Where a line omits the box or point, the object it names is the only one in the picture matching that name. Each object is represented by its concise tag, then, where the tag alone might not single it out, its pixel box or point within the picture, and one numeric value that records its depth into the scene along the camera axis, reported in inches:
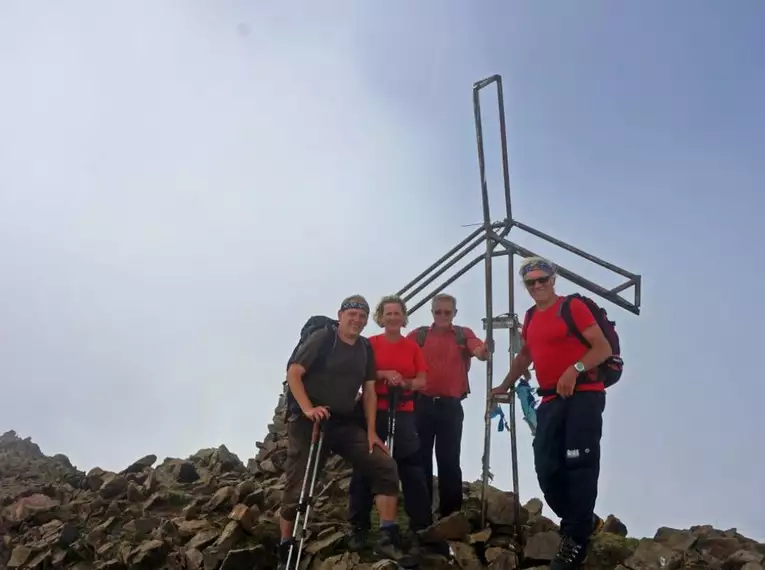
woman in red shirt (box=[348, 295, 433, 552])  313.0
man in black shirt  284.8
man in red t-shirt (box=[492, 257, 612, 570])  258.2
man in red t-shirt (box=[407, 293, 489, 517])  334.6
